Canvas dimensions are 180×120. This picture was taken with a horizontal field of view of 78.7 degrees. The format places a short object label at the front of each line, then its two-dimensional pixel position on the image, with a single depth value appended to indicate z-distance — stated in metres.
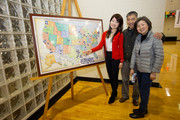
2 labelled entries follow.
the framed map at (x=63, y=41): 1.23
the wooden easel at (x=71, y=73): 1.36
